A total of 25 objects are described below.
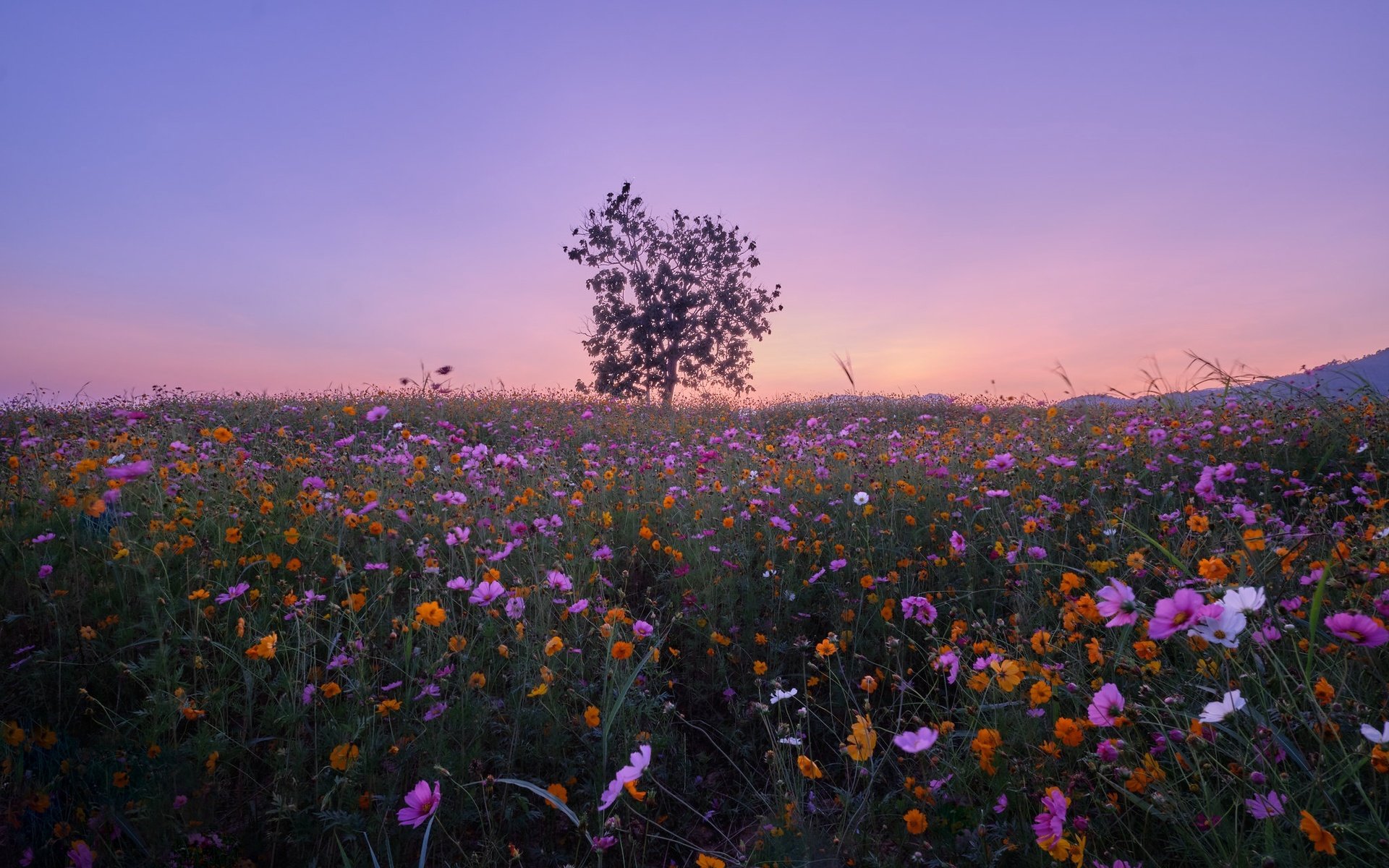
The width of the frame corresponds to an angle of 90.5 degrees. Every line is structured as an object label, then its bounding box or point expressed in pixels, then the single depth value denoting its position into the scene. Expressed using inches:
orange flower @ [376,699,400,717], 76.7
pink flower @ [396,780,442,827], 58.5
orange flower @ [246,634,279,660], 75.9
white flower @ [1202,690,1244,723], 53.0
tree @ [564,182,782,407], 804.0
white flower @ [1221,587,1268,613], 52.4
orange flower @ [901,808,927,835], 59.9
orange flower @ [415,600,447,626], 76.3
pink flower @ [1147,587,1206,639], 51.9
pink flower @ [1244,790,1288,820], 53.7
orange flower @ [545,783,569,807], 65.0
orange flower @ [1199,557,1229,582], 61.0
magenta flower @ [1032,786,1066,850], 55.6
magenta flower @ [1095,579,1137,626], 58.4
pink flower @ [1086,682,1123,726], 63.0
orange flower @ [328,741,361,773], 68.9
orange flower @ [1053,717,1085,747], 64.3
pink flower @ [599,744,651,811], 55.2
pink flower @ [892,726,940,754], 62.1
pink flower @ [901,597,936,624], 93.1
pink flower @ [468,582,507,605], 88.4
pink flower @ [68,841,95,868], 60.4
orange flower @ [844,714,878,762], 63.0
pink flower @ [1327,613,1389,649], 51.5
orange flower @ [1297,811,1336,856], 47.5
